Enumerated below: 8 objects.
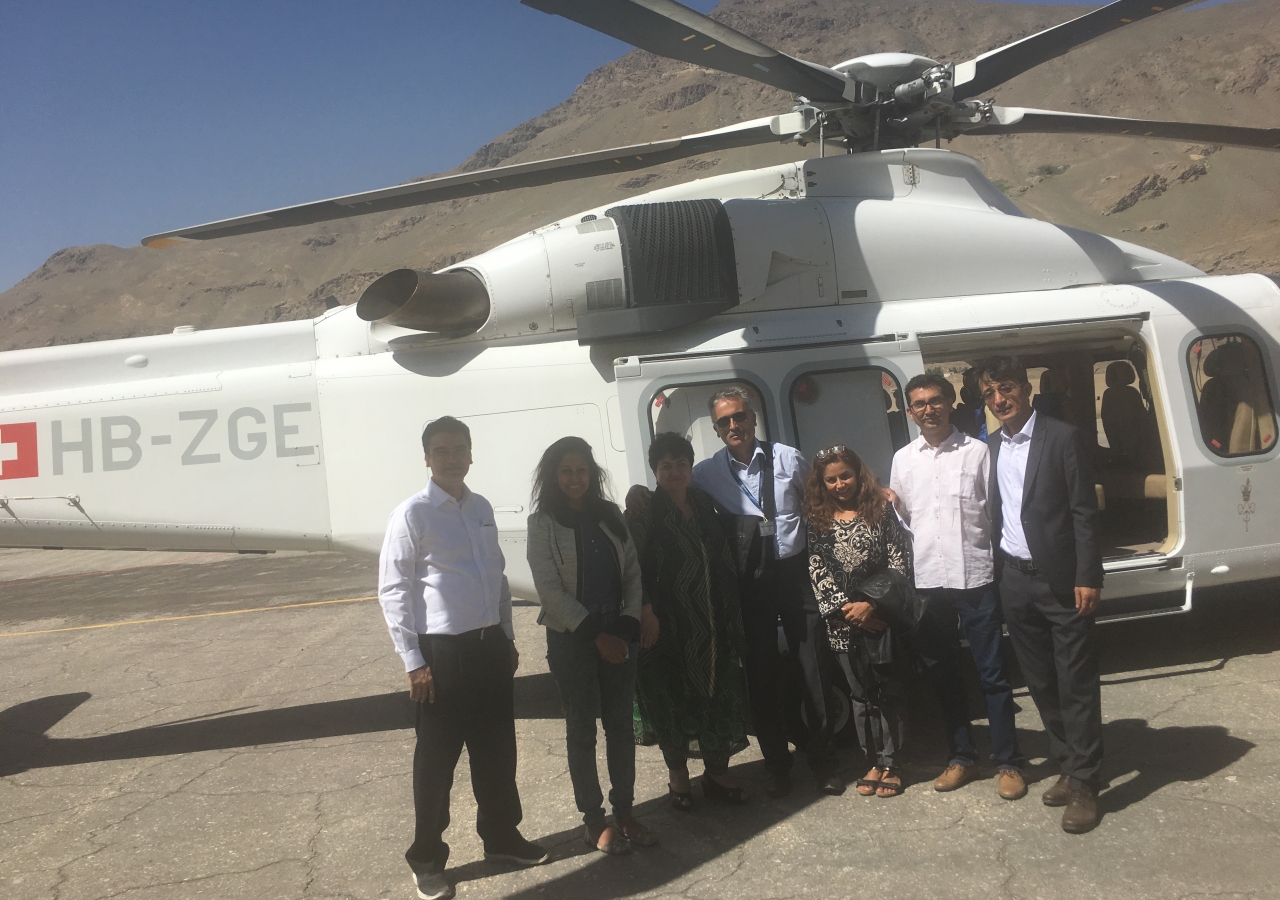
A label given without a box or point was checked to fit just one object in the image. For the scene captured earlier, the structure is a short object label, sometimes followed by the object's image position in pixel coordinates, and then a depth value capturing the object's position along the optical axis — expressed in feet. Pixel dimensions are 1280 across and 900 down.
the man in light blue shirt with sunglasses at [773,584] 13.50
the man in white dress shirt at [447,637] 11.20
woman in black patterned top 13.07
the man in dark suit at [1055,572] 12.19
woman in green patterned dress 12.80
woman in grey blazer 11.91
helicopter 17.66
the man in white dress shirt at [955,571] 12.99
